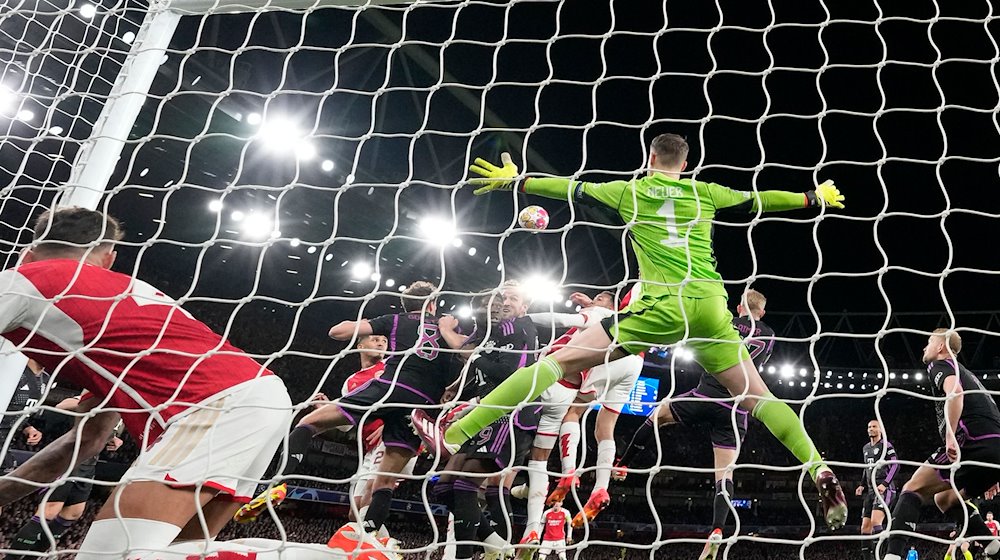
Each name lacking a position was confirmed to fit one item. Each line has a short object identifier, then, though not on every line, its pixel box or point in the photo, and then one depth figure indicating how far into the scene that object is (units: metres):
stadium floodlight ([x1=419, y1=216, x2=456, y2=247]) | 10.75
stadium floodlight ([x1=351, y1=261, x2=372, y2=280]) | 13.65
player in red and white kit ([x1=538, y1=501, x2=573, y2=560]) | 4.31
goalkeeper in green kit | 2.88
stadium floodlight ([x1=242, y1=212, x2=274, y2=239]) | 11.41
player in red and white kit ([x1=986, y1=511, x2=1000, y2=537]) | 6.89
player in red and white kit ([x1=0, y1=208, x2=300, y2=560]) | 1.91
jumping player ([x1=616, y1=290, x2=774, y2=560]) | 4.44
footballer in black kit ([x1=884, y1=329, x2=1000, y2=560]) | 3.91
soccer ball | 3.66
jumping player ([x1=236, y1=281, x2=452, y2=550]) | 3.80
